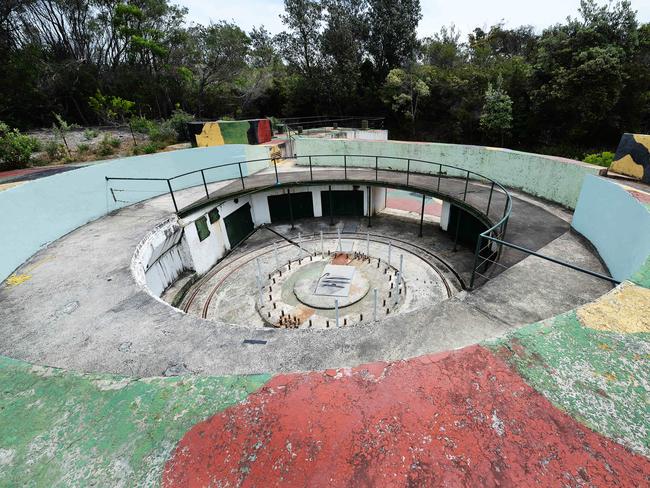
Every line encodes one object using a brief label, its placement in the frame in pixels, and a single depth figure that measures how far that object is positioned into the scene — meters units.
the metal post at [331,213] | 14.39
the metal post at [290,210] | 14.44
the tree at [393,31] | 28.19
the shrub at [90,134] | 16.38
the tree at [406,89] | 26.97
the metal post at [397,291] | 9.53
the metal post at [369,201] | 14.55
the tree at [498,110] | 22.70
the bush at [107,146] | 15.38
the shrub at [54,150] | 14.02
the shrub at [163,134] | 17.38
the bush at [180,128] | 17.75
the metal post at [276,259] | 11.98
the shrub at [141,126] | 17.92
